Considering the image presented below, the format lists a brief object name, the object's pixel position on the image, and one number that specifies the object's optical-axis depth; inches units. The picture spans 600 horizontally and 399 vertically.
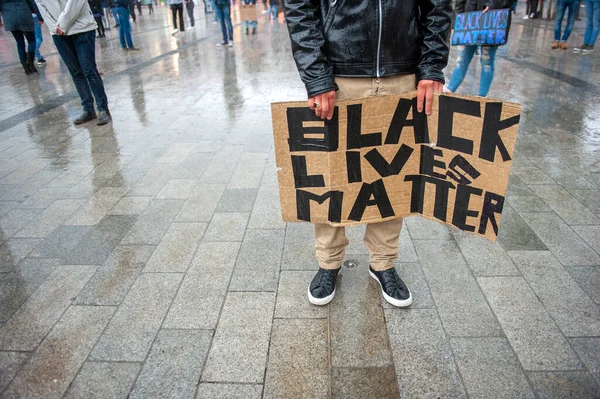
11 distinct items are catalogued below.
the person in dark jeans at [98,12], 509.5
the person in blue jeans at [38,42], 399.4
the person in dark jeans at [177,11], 588.4
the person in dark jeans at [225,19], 460.1
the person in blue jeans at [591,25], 364.8
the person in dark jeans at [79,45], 202.2
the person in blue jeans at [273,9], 811.9
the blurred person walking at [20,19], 324.8
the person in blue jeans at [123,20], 467.2
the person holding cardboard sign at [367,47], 76.7
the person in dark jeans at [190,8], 718.0
